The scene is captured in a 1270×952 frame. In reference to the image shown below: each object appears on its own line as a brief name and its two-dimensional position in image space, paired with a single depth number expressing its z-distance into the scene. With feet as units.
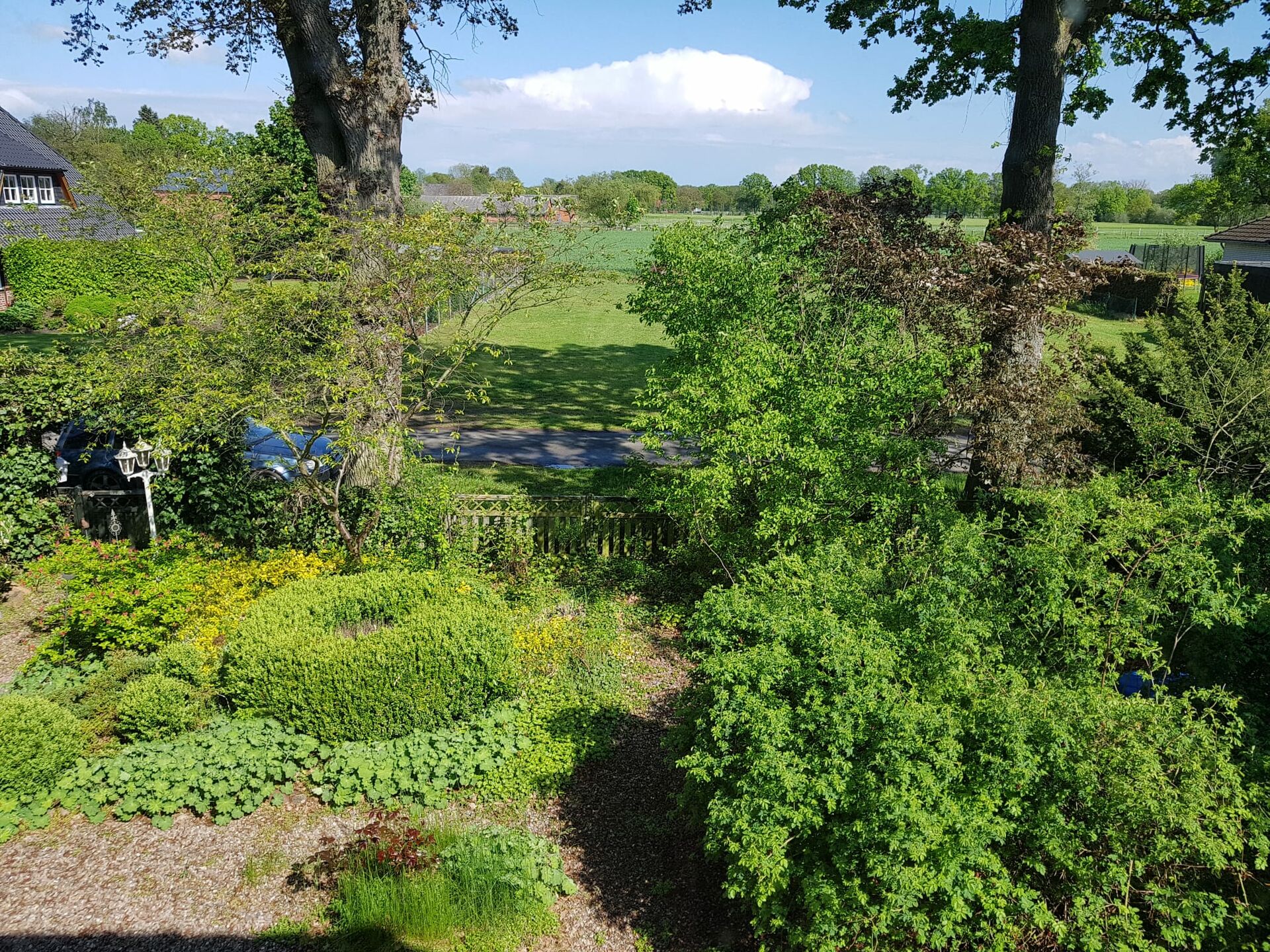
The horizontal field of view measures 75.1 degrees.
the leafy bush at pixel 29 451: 37.70
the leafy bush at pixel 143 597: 29.35
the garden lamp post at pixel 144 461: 33.06
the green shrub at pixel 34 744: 22.94
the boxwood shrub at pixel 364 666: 25.49
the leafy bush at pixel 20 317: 97.25
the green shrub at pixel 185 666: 26.96
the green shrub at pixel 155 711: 25.16
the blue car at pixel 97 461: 40.55
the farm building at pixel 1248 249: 102.37
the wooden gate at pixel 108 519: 39.70
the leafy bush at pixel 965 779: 16.88
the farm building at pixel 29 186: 108.68
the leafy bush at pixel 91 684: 26.40
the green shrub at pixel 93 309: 41.34
